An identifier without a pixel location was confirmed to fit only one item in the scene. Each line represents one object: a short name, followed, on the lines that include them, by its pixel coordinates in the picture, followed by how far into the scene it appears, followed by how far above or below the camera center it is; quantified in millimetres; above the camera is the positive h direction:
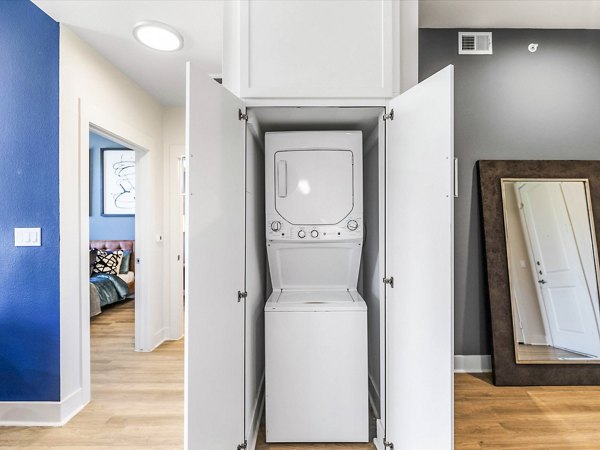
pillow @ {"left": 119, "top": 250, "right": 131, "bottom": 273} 5334 -619
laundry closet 1285 +60
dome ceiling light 2219 +1304
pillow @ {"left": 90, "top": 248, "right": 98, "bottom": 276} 5172 -528
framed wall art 5668 +733
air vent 2657 +1445
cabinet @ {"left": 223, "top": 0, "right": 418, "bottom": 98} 1608 +847
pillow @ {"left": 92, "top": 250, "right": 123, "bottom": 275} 5199 -595
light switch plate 2141 -81
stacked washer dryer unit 1861 -445
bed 4543 -762
